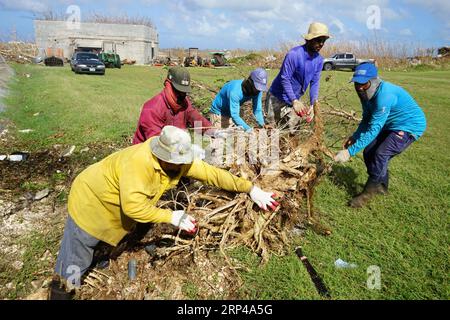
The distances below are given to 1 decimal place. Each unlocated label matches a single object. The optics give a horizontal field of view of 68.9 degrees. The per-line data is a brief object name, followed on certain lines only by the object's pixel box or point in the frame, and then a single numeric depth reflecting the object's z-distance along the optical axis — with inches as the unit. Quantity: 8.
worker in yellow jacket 87.6
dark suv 777.6
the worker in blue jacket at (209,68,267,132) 159.3
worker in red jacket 124.3
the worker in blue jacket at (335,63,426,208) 139.5
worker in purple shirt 171.3
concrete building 1398.9
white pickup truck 944.3
